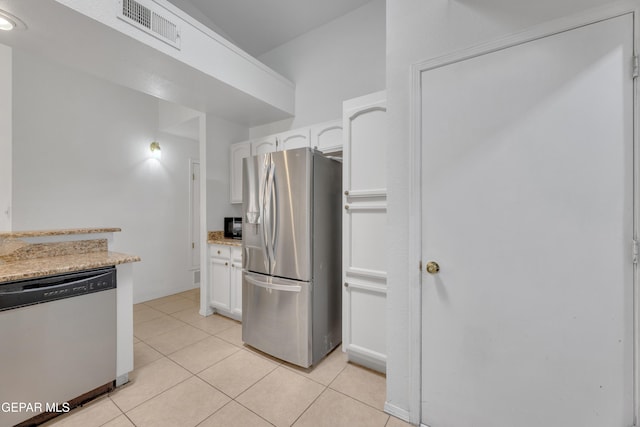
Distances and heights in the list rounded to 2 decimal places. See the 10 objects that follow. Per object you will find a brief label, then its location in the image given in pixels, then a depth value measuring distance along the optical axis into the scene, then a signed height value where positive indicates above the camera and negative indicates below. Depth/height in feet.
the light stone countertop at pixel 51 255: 4.66 -1.03
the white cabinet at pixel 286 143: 8.42 +2.61
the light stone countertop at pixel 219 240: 9.14 -1.04
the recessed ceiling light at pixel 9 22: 4.73 +3.70
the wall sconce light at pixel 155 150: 11.64 +2.96
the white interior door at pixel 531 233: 3.36 -0.29
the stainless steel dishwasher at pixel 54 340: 4.36 -2.48
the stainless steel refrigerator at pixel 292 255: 6.44 -1.14
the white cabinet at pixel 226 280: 9.20 -2.54
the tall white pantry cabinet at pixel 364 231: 6.16 -0.44
